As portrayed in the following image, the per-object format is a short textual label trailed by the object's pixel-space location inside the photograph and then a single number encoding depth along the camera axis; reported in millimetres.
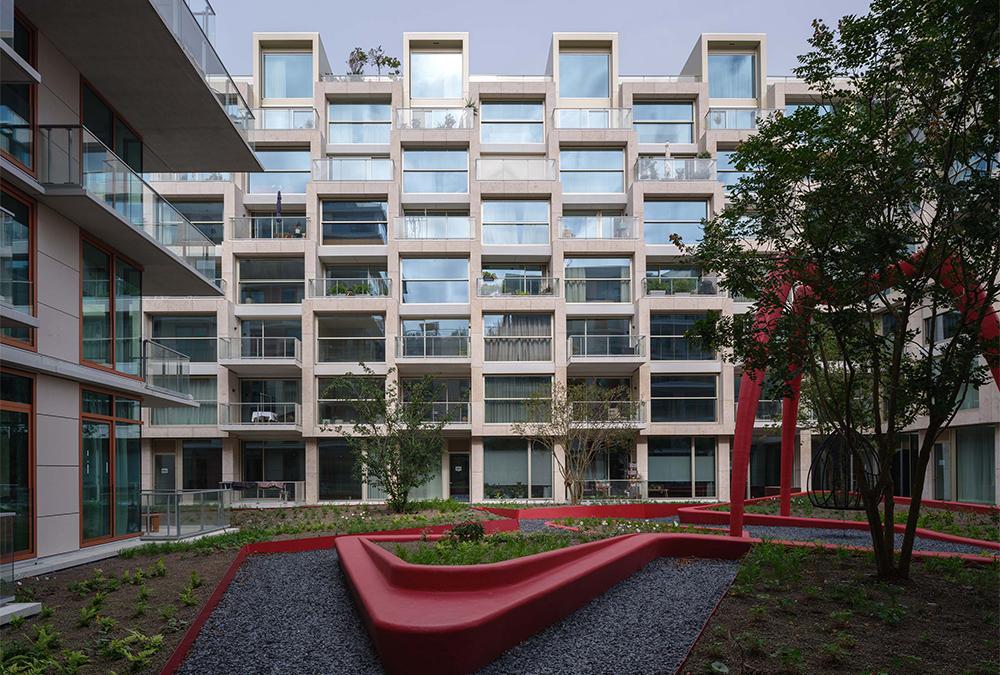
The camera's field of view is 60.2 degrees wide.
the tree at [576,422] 32500
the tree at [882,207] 9984
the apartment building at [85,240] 14672
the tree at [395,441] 26391
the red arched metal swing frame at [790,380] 10789
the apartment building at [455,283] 38094
